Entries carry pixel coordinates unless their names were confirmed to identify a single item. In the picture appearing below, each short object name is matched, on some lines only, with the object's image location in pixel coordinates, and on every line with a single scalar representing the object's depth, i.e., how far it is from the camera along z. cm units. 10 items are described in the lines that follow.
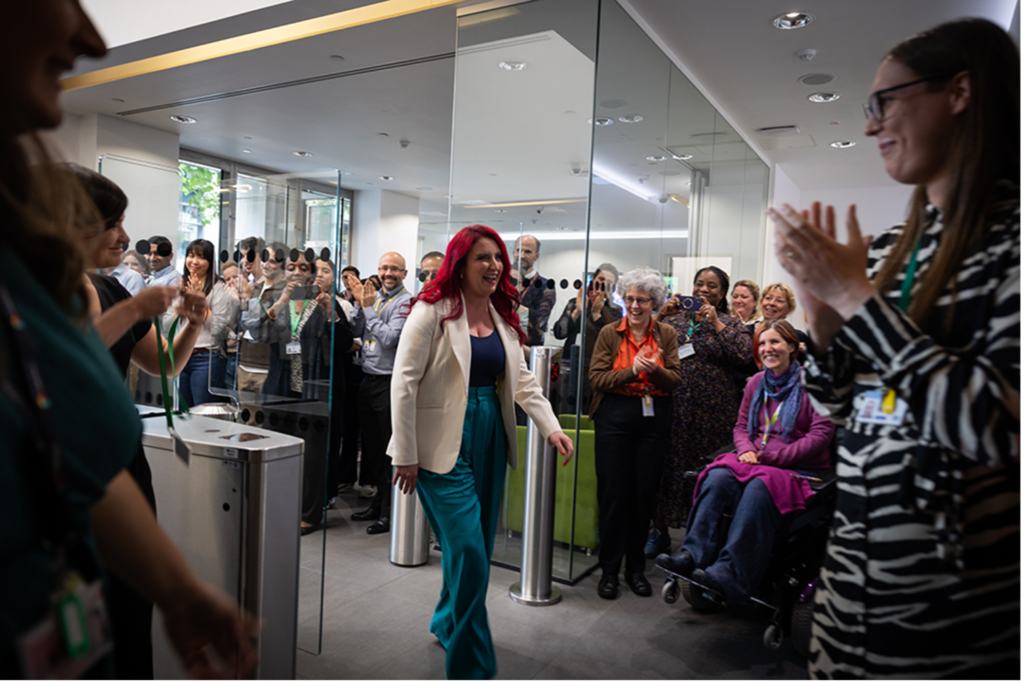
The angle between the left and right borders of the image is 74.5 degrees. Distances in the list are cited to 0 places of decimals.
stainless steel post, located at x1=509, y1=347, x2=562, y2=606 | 325
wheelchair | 273
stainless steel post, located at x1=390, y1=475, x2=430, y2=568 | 359
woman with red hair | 237
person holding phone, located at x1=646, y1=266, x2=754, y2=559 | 380
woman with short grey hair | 337
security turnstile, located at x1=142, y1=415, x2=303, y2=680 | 205
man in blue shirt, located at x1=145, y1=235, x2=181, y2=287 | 430
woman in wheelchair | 273
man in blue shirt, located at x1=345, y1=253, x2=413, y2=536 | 439
